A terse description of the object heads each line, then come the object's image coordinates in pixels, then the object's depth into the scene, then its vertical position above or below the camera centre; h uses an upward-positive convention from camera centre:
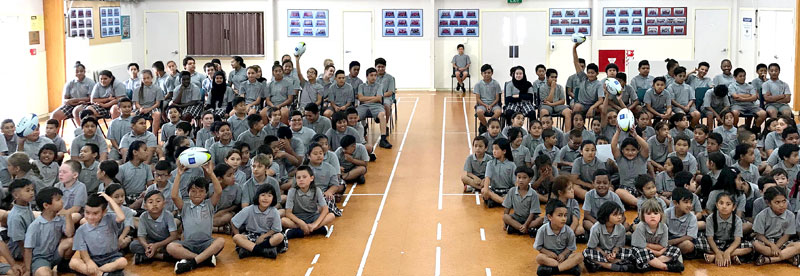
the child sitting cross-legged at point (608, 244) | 8.88 -1.76
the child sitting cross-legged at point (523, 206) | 10.25 -1.62
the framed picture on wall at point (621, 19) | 24.48 +0.90
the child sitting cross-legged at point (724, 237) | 9.20 -1.78
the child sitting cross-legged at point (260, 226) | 9.55 -1.69
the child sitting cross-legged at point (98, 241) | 8.59 -1.62
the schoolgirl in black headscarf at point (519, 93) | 15.98 -0.62
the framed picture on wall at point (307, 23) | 25.00 +0.91
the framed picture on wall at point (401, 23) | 24.91 +0.88
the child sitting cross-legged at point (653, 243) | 8.92 -1.77
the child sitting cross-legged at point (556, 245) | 8.80 -1.77
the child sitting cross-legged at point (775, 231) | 9.17 -1.72
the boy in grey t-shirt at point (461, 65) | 24.59 -0.22
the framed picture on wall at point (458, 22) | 24.94 +0.90
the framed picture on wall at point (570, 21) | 24.69 +0.88
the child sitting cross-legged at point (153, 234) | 9.33 -1.71
